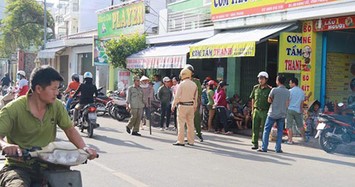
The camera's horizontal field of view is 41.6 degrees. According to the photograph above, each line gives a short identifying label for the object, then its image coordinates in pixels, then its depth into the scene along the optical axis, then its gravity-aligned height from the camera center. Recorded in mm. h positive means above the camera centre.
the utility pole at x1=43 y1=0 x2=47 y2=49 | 36197 +3692
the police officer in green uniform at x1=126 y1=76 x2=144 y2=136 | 12711 -904
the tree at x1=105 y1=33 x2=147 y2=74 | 20562 +1067
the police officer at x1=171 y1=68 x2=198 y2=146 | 10703 -763
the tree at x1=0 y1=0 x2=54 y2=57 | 40084 +4136
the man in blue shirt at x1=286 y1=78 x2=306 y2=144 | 11719 -827
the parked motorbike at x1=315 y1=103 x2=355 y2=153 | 10352 -1216
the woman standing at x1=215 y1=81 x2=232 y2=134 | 13672 -894
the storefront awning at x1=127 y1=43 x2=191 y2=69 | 16625 +574
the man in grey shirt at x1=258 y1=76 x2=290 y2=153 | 10031 -764
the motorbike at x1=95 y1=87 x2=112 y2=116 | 18311 -1257
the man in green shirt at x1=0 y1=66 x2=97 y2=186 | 3535 -390
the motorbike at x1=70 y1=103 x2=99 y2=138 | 11719 -1217
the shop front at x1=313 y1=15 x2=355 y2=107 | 13281 +400
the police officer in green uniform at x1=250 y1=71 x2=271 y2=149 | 10328 -681
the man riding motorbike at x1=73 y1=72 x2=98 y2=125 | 12037 -553
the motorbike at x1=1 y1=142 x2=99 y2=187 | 3252 -644
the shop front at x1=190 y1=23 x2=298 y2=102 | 13484 +695
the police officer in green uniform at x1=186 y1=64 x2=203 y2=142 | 11638 -1089
